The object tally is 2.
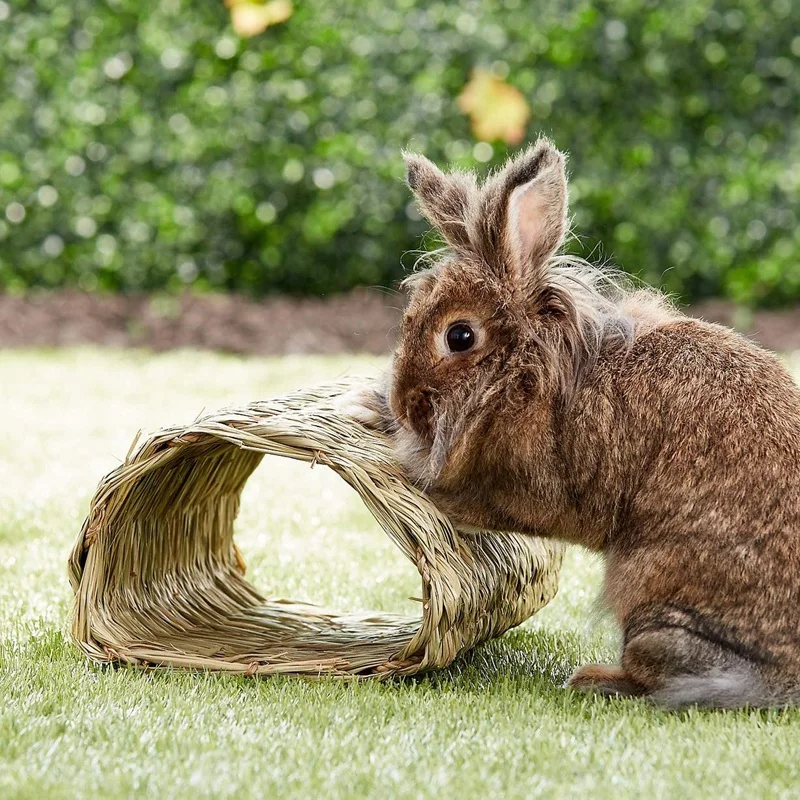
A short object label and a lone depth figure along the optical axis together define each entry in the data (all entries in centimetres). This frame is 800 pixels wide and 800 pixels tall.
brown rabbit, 497
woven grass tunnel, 521
